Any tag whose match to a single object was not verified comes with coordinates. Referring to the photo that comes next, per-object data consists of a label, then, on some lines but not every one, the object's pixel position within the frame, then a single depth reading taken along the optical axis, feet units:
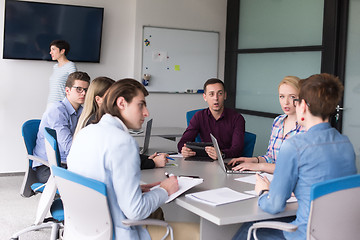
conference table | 6.78
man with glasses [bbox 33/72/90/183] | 11.62
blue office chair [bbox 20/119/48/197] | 11.19
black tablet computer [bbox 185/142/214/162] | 11.28
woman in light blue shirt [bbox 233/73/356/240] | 6.83
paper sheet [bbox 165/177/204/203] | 7.61
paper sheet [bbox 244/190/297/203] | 7.62
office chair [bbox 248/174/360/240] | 6.32
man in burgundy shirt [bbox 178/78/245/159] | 12.74
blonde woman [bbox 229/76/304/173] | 10.76
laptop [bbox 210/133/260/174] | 9.75
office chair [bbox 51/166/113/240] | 6.58
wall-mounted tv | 19.66
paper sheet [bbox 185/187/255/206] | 7.36
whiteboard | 22.12
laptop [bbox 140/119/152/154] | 12.19
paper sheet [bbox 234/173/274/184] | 8.95
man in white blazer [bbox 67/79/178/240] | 6.65
